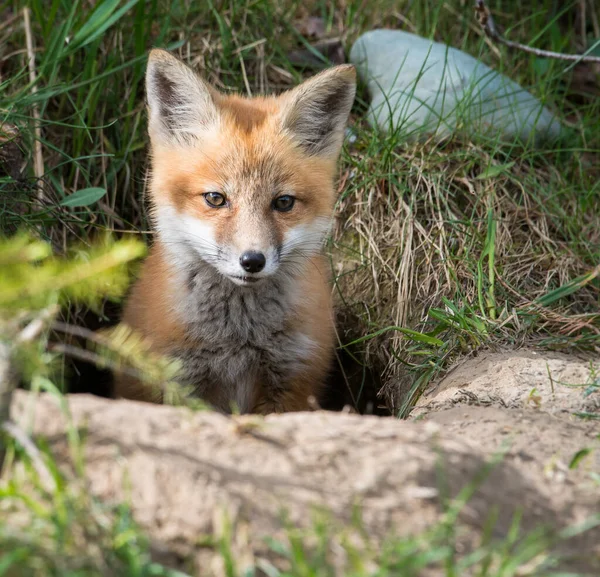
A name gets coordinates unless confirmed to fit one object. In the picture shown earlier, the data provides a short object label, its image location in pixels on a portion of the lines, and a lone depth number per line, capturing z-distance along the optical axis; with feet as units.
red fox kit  20.48
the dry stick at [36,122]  24.63
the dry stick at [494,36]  24.40
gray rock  27.02
